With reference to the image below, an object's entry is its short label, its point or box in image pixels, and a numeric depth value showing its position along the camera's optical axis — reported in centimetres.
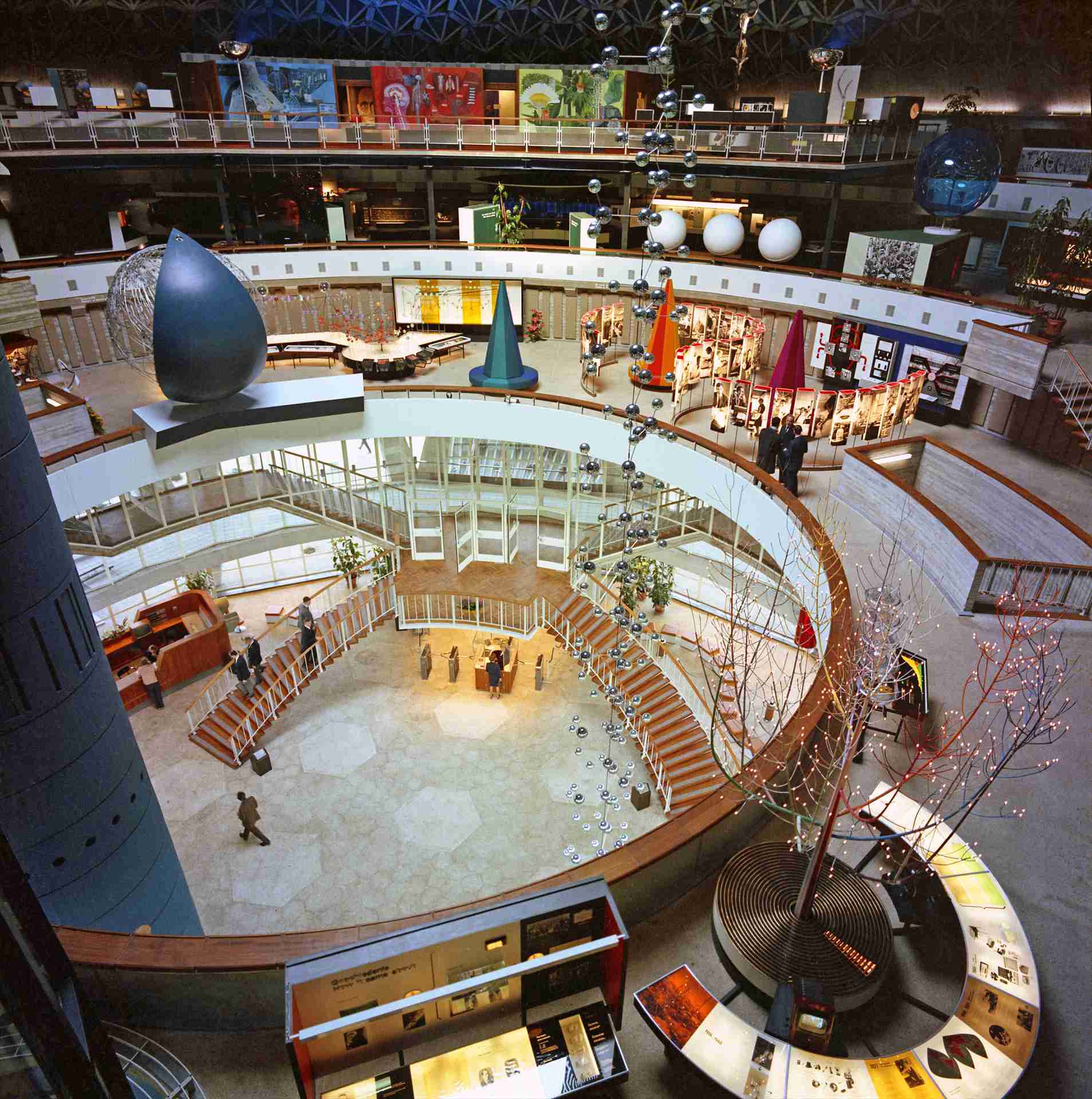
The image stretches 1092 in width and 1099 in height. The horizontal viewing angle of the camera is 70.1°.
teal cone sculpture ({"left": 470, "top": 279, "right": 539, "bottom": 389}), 1888
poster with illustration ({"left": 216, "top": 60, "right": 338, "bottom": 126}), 2597
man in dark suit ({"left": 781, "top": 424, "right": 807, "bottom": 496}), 1359
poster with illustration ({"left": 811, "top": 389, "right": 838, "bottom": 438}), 1614
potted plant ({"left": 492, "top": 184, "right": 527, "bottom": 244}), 2347
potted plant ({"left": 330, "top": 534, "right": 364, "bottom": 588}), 1927
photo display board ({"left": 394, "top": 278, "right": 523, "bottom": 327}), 2327
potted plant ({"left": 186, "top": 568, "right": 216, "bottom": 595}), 1955
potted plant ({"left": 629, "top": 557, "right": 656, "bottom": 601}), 1679
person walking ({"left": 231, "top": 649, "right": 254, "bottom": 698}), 1588
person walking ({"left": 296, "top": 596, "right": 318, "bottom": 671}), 1638
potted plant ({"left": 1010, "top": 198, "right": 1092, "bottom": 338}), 1617
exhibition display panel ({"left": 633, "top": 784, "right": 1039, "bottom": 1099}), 512
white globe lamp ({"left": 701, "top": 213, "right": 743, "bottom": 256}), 2069
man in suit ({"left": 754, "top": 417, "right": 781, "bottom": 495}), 1416
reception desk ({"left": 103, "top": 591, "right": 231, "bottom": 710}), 1667
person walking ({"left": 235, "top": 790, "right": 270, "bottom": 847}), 1298
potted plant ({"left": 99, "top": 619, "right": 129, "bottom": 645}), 1758
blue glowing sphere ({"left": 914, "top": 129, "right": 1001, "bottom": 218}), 1744
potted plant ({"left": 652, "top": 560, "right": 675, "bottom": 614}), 1773
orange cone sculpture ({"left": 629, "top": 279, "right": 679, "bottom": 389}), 1873
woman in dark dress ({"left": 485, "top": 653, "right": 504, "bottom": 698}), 1655
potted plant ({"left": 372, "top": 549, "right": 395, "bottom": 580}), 1880
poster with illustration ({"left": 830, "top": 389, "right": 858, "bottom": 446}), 1602
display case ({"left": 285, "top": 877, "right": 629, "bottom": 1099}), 468
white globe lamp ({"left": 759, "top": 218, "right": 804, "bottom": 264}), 2011
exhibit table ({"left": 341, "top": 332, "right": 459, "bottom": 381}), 2048
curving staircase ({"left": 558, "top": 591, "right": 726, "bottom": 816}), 1337
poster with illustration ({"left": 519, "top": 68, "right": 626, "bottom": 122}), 2625
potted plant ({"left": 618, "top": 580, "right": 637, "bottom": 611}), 989
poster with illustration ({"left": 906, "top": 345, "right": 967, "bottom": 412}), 1725
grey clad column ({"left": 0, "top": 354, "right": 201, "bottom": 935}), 574
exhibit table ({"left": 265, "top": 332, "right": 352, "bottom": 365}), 2094
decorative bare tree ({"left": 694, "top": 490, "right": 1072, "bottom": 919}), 631
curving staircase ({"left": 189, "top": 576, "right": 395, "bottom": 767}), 1524
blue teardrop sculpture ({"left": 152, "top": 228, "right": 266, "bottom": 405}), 1296
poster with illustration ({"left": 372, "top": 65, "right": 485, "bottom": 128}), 2627
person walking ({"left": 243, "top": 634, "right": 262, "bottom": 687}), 1625
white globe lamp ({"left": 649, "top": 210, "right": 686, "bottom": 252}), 1942
